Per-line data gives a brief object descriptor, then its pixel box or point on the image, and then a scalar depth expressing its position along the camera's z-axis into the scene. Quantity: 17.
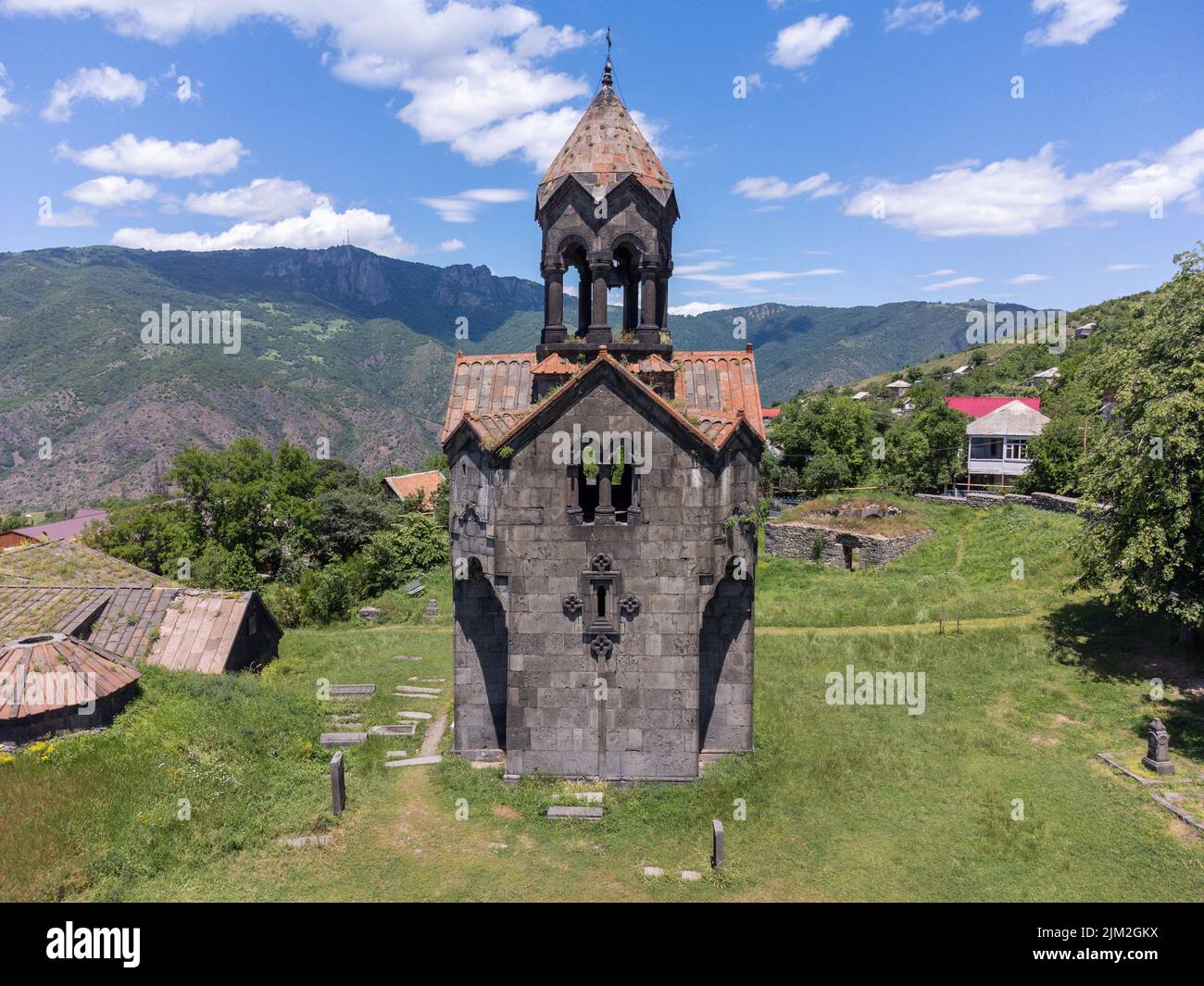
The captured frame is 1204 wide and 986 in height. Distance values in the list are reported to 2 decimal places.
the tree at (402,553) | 40.75
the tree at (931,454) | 51.53
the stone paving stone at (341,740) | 19.14
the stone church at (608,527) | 16.08
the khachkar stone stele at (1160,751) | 16.84
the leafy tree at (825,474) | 53.00
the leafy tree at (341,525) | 46.44
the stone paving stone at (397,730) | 19.94
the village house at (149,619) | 21.41
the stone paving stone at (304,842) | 14.42
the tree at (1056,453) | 43.19
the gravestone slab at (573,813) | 15.35
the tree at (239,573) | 38.84
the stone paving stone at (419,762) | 18.16
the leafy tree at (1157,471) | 20.67
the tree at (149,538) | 39.62
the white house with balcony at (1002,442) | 49.38
